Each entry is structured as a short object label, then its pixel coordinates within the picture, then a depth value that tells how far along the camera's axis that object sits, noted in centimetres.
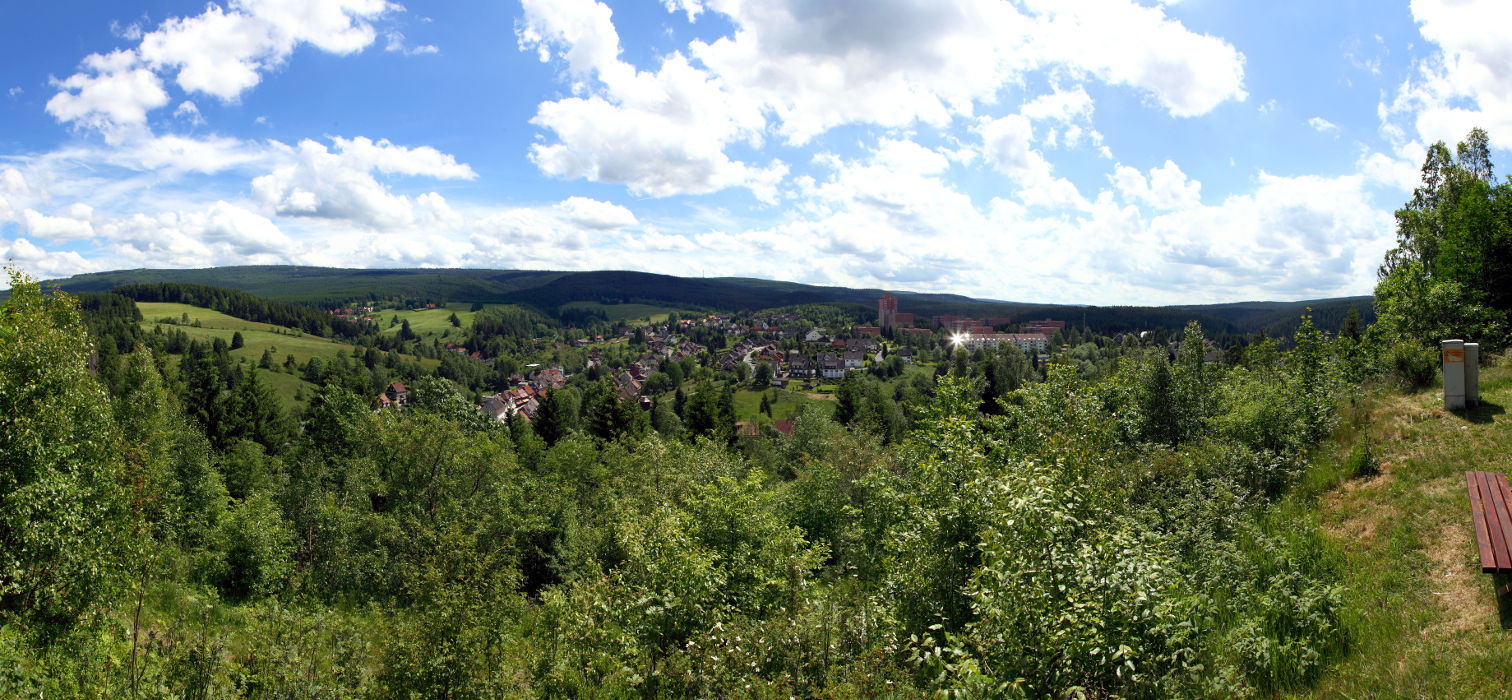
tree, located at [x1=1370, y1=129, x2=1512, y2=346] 2075
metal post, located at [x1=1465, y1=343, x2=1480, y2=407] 1462
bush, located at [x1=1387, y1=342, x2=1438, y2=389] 1758
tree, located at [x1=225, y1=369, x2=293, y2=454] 5338
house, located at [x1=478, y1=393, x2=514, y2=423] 11498
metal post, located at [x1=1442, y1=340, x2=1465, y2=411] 1465
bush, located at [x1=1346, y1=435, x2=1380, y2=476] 1343
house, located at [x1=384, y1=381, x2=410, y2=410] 11750
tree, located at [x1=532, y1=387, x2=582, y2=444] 5625
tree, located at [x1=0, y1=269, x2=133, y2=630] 1359
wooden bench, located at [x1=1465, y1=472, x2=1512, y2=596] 722
